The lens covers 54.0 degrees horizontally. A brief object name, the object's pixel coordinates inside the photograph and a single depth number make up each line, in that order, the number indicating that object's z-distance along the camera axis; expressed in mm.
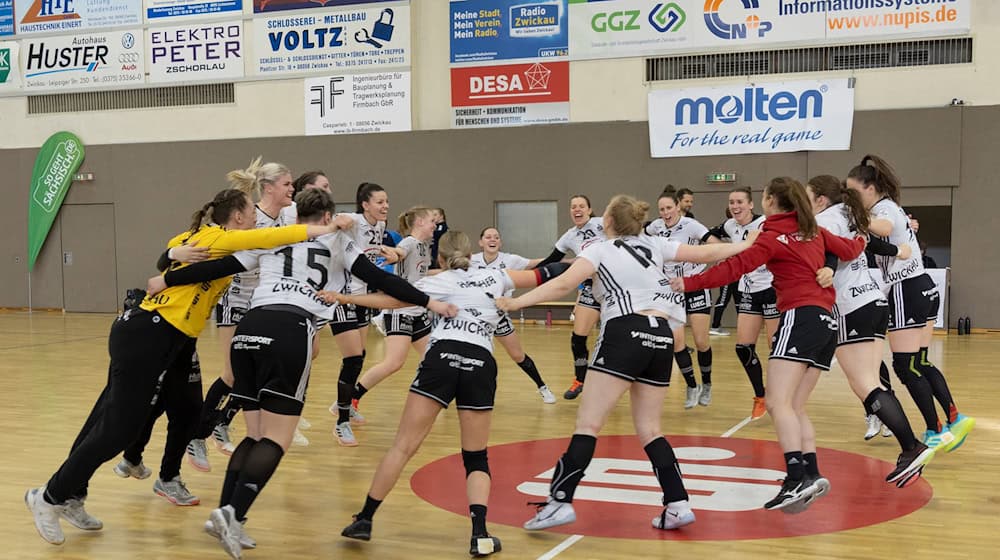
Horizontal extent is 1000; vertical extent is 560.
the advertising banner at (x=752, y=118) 14807
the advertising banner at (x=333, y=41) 17031
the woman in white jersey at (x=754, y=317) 7566
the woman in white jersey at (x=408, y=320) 7184
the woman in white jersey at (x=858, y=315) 5434
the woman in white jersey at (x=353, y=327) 7051
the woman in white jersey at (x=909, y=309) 6031
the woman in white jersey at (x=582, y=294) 8477
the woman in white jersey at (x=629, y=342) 4551
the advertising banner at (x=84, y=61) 18859
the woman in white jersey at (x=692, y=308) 8266
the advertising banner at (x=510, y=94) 16297
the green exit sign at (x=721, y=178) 15391
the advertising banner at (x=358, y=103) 17109
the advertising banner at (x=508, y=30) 16156
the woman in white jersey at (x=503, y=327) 8133
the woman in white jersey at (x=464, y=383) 4352
